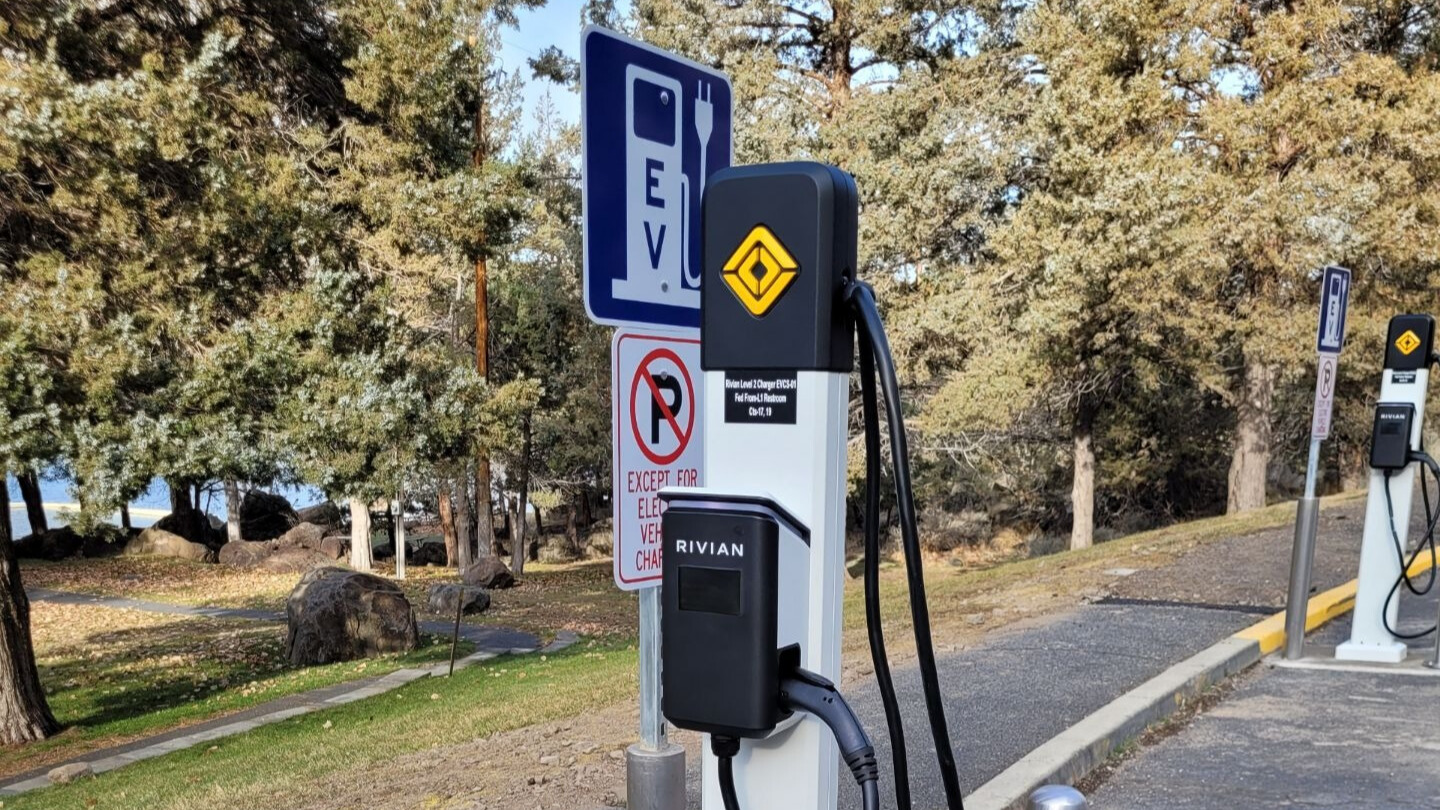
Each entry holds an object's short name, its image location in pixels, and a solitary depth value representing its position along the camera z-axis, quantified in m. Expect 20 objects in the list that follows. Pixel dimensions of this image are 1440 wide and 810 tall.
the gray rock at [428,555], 30.48
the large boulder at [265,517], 32.81
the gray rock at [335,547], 27.23
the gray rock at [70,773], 8.38
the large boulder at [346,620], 13.74
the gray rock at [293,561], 26.14
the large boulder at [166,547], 28.27
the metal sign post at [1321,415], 7.11
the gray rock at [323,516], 34.47
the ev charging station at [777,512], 1.93
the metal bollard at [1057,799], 2.00
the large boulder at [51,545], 27.53
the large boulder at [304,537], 27.80
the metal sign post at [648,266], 2.86
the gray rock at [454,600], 18.03
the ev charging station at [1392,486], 7.03
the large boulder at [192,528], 30.50
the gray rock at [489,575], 22.25
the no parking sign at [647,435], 2.96
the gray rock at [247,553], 26.48
